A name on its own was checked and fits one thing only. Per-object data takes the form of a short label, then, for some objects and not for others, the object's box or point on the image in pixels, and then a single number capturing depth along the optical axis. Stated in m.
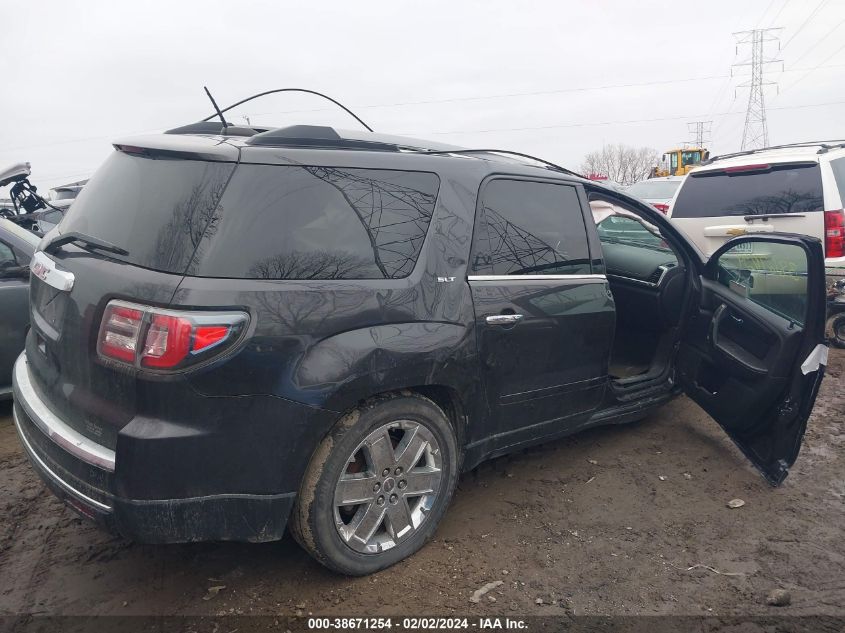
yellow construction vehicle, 28.31
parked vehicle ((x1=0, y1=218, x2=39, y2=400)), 4.22
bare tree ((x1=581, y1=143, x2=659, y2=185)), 72.56
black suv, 2.11
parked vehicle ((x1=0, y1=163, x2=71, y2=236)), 4.98
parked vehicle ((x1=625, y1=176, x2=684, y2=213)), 13.12
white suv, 5.83
